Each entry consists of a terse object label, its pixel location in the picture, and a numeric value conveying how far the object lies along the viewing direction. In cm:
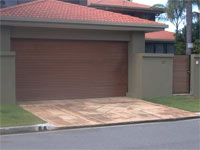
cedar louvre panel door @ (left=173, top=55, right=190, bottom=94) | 1811
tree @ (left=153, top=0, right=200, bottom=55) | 2739
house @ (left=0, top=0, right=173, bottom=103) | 1494
